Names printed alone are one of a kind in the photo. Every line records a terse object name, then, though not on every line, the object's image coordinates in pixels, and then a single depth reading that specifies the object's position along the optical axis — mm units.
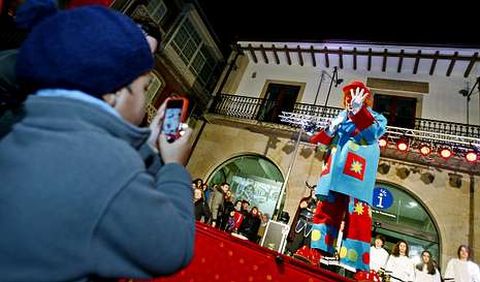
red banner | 2027
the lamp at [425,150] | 9672
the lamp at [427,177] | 10195
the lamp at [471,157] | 9094
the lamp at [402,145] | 9836
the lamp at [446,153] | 9305
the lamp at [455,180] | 9859
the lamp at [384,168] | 10719
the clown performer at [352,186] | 3295
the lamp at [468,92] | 11391
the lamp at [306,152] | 11785
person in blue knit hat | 649
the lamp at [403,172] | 10493
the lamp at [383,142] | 10133
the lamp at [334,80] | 13525
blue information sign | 10508
